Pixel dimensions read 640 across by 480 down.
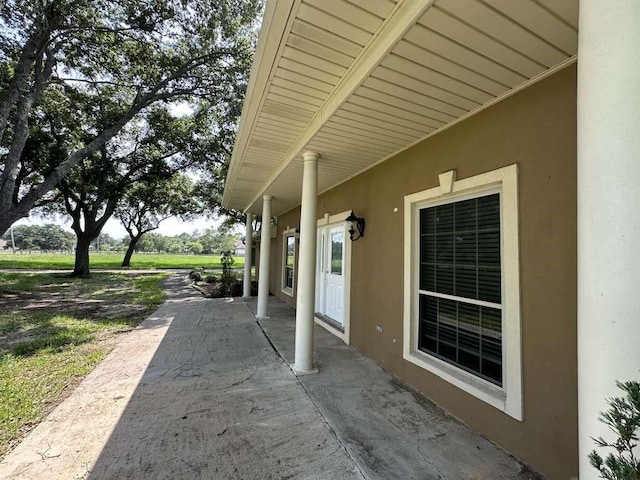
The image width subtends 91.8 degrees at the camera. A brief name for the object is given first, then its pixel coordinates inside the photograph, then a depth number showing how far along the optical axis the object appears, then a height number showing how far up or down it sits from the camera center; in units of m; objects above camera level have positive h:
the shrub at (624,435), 0.77 -0.47
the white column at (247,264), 9.18 -0.39
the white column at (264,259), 6.46 -0.16
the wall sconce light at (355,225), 4.51 +0.41
